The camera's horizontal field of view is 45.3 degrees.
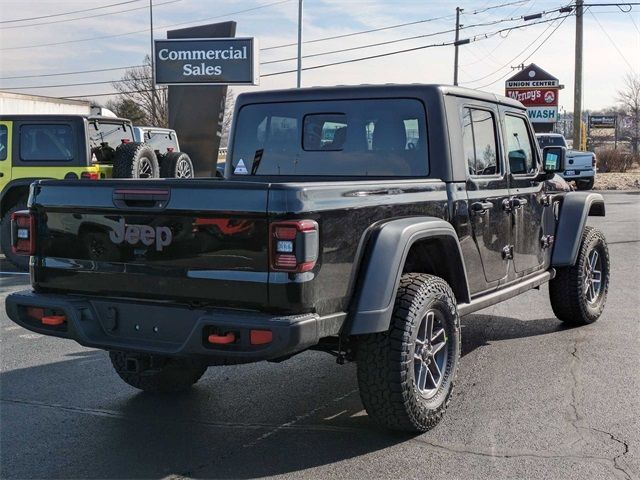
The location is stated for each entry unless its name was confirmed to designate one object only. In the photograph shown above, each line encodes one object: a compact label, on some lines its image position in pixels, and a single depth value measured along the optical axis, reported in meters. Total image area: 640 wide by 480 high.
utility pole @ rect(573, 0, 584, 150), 28.69
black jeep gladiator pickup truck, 3.62
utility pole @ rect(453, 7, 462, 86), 49.25
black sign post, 24.89
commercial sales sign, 25.27
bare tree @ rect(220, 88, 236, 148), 57.53
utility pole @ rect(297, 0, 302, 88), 32.44
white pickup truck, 26.50
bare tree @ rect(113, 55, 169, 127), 58.12
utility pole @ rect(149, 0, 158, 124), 50.84
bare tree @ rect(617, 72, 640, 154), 55.96
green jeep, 10.77
